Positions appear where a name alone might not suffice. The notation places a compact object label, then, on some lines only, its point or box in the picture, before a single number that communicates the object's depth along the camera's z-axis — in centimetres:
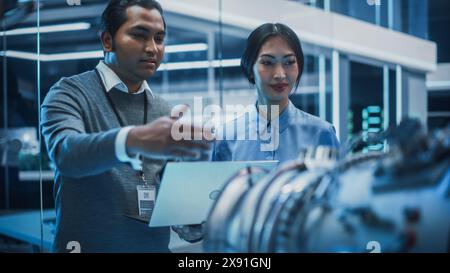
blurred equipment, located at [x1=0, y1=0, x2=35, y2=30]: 372
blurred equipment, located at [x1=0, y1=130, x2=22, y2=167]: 384
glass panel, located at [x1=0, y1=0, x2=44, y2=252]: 381
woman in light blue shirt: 343
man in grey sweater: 336
